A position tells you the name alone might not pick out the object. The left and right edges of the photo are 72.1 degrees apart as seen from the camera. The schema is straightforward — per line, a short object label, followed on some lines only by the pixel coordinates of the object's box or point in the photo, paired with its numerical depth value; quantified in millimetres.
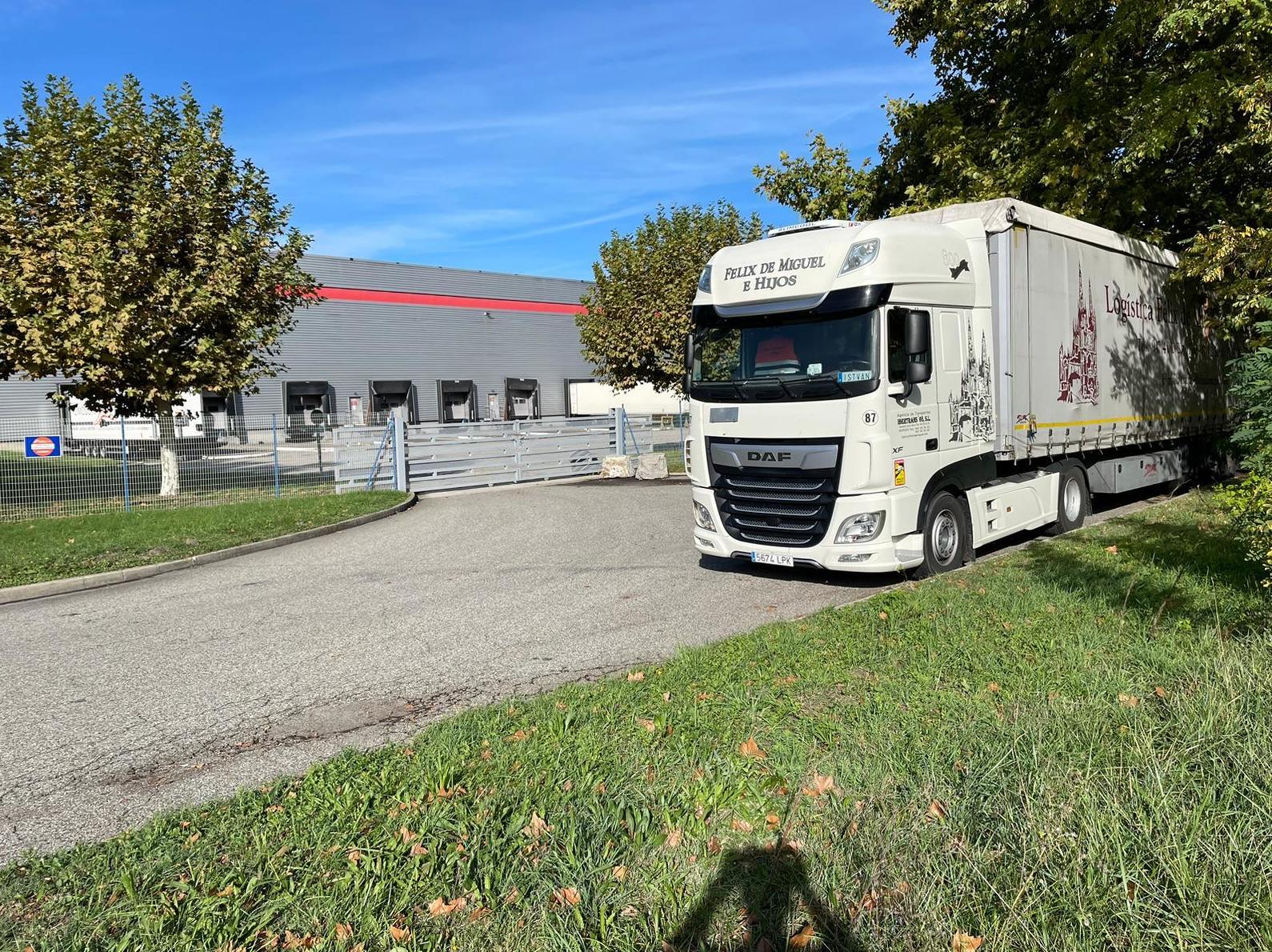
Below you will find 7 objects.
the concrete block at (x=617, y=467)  22750
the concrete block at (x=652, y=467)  22188
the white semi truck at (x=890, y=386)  7828
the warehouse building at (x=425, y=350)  46688
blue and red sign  14203
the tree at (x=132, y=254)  16297
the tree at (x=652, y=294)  29844
